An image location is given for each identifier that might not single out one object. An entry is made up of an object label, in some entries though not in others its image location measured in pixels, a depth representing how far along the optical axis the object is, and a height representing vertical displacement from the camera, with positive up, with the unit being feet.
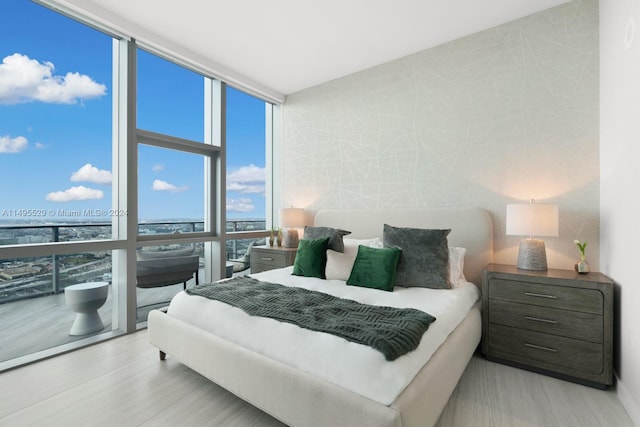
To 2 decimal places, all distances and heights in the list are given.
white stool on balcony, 8.72 -2.74
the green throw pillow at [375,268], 7.91 -1.54
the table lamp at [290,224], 12.92 -0.53
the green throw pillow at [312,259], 9.29 -1.48
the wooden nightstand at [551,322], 6.45 -2.56
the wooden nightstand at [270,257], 12.13 -1.90
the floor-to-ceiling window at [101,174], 7.64 +1.19
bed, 4.02 -2.70
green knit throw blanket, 4.75 -2.00
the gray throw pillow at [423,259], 7.95 -1.30
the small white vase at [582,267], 7.24 -1.33
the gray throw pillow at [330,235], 10.00 -0.80
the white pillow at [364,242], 9.73 -1.03
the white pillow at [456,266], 8.36 -1.53
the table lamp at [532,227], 7.41 -0.37
